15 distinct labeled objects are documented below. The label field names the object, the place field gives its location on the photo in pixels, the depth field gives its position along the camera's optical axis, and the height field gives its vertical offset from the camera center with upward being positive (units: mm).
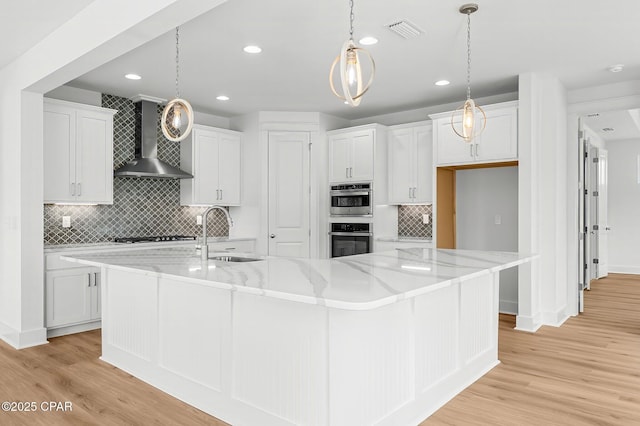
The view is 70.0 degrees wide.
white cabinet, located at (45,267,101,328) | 4453 -843
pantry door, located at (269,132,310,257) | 6293 +247
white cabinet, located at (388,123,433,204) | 5797 +625
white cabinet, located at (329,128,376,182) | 6059 +769
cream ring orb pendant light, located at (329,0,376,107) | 2413 +761
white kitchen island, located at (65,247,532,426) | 2209 -713
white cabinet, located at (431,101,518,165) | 4938 +805
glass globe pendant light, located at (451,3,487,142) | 3164 +798
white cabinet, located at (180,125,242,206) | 5930 +620
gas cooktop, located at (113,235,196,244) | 5227 -320
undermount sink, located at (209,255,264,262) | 3541 -363
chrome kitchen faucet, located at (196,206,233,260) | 3260 -252
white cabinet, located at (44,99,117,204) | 4641 +629
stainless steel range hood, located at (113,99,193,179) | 5344 +808
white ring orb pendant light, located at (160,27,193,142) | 3436 +777
